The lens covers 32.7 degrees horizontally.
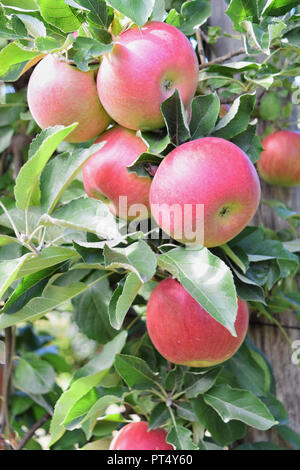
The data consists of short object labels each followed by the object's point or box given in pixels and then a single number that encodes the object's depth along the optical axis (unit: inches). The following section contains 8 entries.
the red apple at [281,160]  49.6
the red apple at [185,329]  29.3
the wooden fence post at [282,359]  44.8
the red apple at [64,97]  28.6
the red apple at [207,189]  25.8
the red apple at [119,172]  28.5
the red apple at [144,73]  26.5
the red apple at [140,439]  34.7
